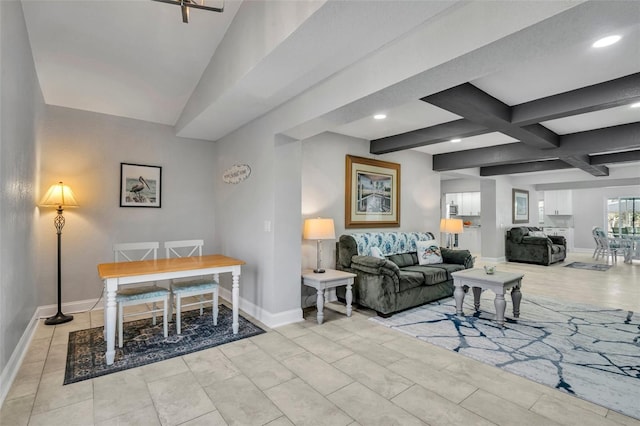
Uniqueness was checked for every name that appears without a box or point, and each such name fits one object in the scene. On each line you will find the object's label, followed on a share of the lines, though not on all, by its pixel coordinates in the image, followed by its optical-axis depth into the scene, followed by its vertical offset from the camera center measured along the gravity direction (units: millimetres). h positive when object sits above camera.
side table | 3549 -759
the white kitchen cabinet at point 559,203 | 11422 +488
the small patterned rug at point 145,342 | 2518 -1205
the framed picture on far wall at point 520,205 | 9406 +333
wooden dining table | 2580 -511
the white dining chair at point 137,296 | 2832 -744
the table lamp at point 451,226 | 5430 -175
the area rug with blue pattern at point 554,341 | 2320 -1239
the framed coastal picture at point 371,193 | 4871 +374
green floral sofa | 3766 -748
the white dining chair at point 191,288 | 3117 -743
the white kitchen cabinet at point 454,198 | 10680 +620
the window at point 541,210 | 11699 +210
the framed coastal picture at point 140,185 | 4199 +418
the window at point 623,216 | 10234 +6
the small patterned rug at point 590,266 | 7586 -1255
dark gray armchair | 7953 -814
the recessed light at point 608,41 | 2064 +1189
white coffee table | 3498 -799
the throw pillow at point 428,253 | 4906 -584
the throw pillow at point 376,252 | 4406 -515
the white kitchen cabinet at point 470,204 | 10288 +403
